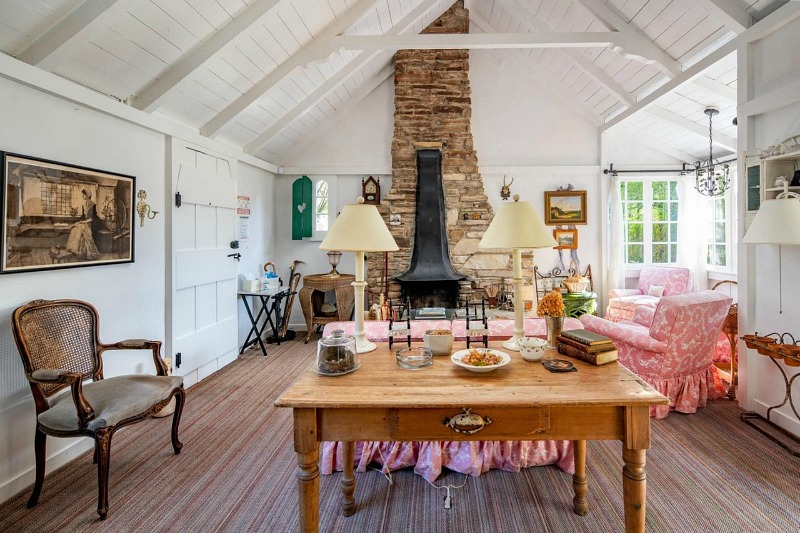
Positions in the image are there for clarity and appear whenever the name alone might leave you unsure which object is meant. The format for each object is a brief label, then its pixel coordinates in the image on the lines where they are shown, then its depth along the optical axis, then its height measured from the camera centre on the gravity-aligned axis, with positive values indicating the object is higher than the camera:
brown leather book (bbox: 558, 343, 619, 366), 1.58 -0.38
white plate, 1.48 -0.38
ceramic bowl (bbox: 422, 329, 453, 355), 1.77 -0.35
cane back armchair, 1.87 -0.65
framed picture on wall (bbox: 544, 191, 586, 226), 5.59 +0.83
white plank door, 3.37 +0.04
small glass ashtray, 1.60 -0.39
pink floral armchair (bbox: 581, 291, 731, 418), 2.75 -0.60
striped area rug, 1.80 -1.18
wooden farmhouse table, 1.26 -0.50
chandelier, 4.22 +1.10
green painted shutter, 5.62 +0.88
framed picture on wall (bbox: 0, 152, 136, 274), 2.03 +0.32
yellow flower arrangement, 1.82 -0.19
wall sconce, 2.95 +0.48
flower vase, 1.83 -0.30
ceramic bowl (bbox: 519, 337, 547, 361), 1.65 -0.36
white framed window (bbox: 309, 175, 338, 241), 5.66 +0.93
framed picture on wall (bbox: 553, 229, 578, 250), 5.65 +0.40
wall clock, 5.55 +1.10
